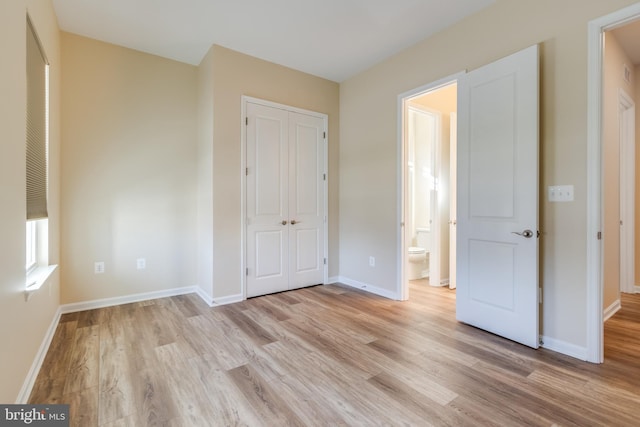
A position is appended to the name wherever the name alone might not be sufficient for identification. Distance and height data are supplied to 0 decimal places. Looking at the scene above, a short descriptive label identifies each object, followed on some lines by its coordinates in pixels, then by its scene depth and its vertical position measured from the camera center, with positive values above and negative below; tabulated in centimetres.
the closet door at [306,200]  385 +16
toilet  432 -64
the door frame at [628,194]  357 +20
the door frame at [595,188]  202 +15
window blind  191 +60
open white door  225 +11
